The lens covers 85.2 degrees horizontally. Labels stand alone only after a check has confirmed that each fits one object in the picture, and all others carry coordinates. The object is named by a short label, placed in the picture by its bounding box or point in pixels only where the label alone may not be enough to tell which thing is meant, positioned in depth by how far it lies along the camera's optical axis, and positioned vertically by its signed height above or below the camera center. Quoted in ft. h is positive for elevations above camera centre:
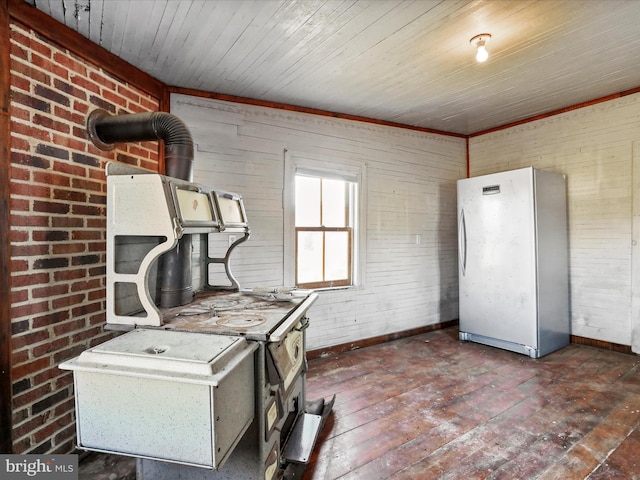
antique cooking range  3.91 -1.33
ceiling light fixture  7.92 +4.58
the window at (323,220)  11.85 +0.75
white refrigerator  11.87 -0.79
